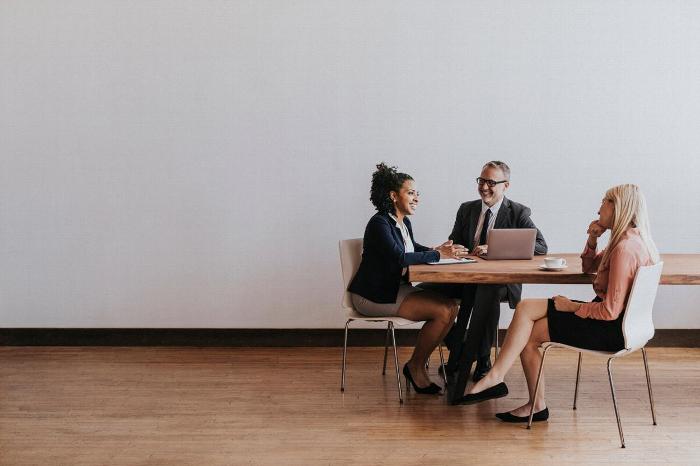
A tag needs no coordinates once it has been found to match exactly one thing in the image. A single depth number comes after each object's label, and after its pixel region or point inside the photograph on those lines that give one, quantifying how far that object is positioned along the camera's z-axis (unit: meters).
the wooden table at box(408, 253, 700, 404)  3.94
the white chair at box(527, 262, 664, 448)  3.67
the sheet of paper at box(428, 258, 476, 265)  4.31
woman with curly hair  4.53
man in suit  4.73
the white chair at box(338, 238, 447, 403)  4.56
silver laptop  4.44
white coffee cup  4.05
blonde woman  3.71
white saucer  4.05
